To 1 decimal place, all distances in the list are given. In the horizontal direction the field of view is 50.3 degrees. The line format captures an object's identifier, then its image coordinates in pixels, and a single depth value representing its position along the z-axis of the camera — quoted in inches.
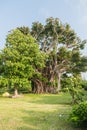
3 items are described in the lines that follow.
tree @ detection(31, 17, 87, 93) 442.1
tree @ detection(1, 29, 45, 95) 329.2
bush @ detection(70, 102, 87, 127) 113.7
